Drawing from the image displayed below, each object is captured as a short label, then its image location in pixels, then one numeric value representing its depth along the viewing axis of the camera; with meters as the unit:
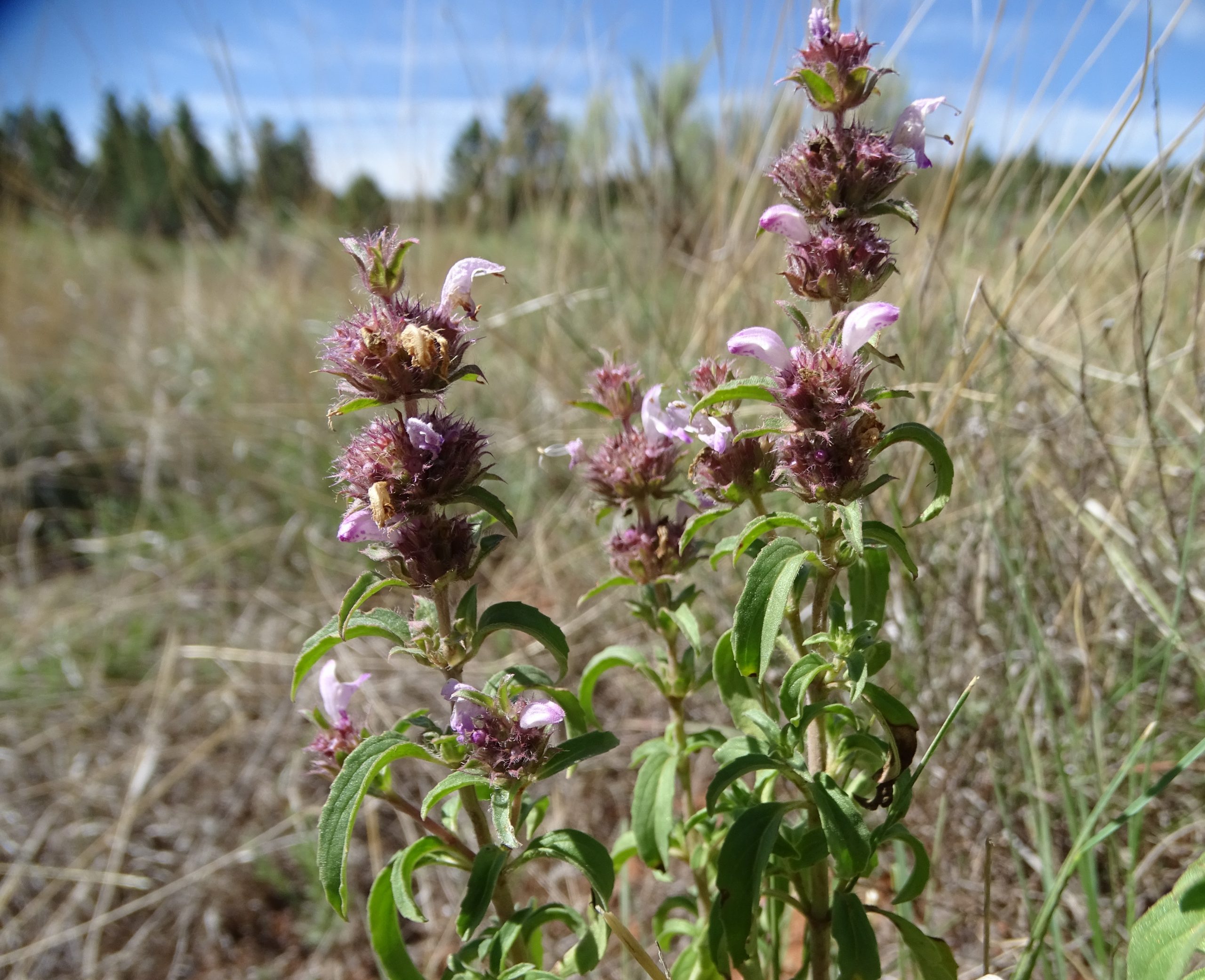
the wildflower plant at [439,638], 0.14
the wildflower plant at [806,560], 0.14
